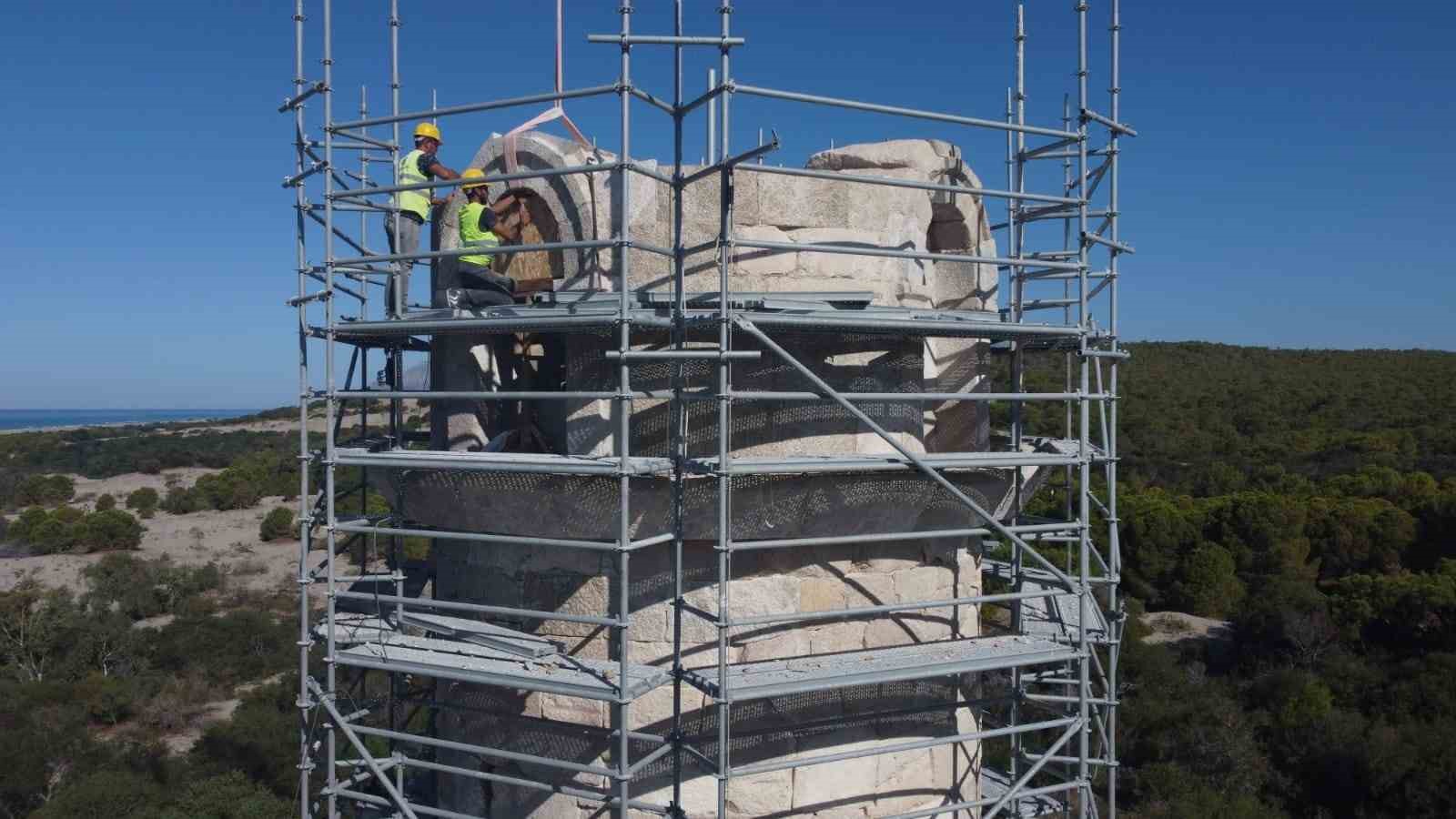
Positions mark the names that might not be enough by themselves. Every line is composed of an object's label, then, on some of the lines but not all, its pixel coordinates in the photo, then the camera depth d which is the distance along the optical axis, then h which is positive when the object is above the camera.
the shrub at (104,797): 16.17 -6.43
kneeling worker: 6.37 +1.01
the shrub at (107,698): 22.44 -6.56
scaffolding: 5.34 -0.45
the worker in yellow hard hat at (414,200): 7.07 +1.39
